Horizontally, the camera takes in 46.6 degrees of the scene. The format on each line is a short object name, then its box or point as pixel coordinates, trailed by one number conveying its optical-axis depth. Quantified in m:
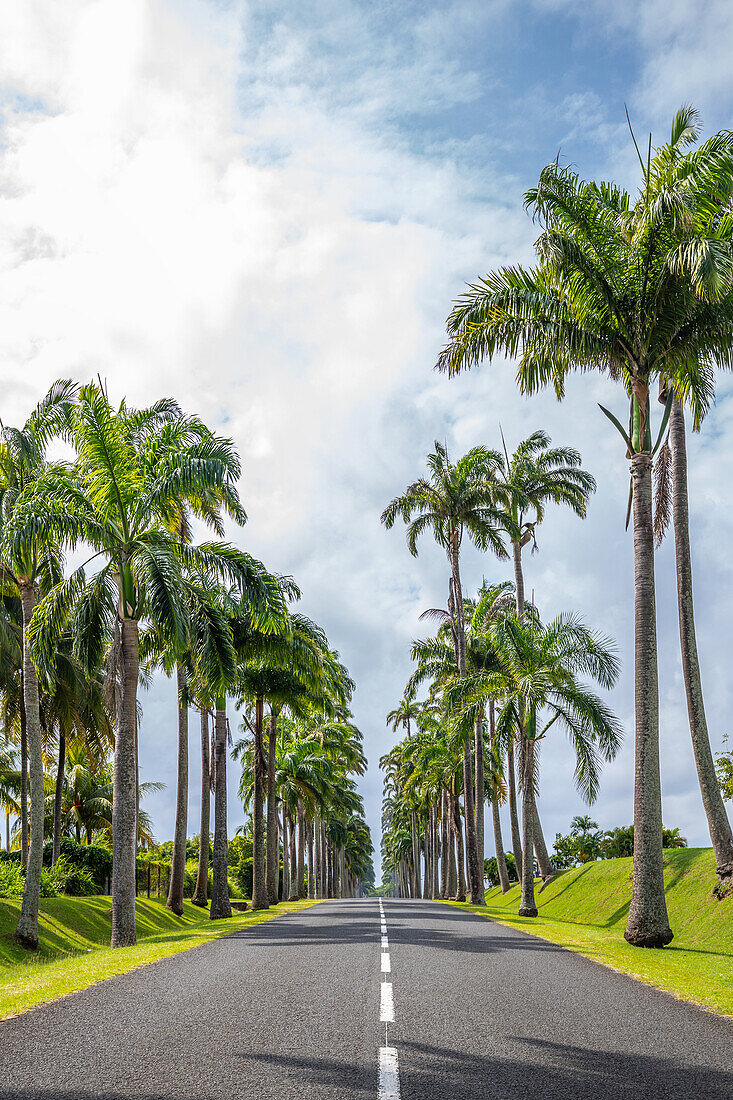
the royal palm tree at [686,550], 15.74
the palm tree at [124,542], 17.73
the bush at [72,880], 27.23
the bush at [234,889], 43.48
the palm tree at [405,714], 70.12
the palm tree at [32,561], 19.88
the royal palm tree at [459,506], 35.97
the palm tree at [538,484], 36.91
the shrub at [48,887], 24.97
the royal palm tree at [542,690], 24.48
